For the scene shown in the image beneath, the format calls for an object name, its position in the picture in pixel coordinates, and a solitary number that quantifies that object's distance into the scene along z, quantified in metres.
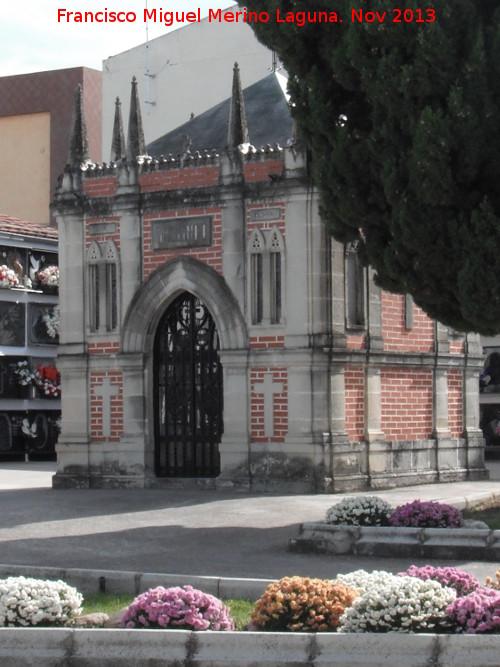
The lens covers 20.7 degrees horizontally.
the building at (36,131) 43.81
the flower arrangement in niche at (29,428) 32.16
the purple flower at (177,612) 9.55
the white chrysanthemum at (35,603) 9.81
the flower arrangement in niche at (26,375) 31.83
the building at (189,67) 39.16
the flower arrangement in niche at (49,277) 32.81
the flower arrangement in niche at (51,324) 32.66
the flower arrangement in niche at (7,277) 31.45
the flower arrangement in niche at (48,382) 32.28
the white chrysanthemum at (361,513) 14.92
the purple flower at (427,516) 14.68
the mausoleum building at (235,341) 21.03
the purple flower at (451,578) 10.23
